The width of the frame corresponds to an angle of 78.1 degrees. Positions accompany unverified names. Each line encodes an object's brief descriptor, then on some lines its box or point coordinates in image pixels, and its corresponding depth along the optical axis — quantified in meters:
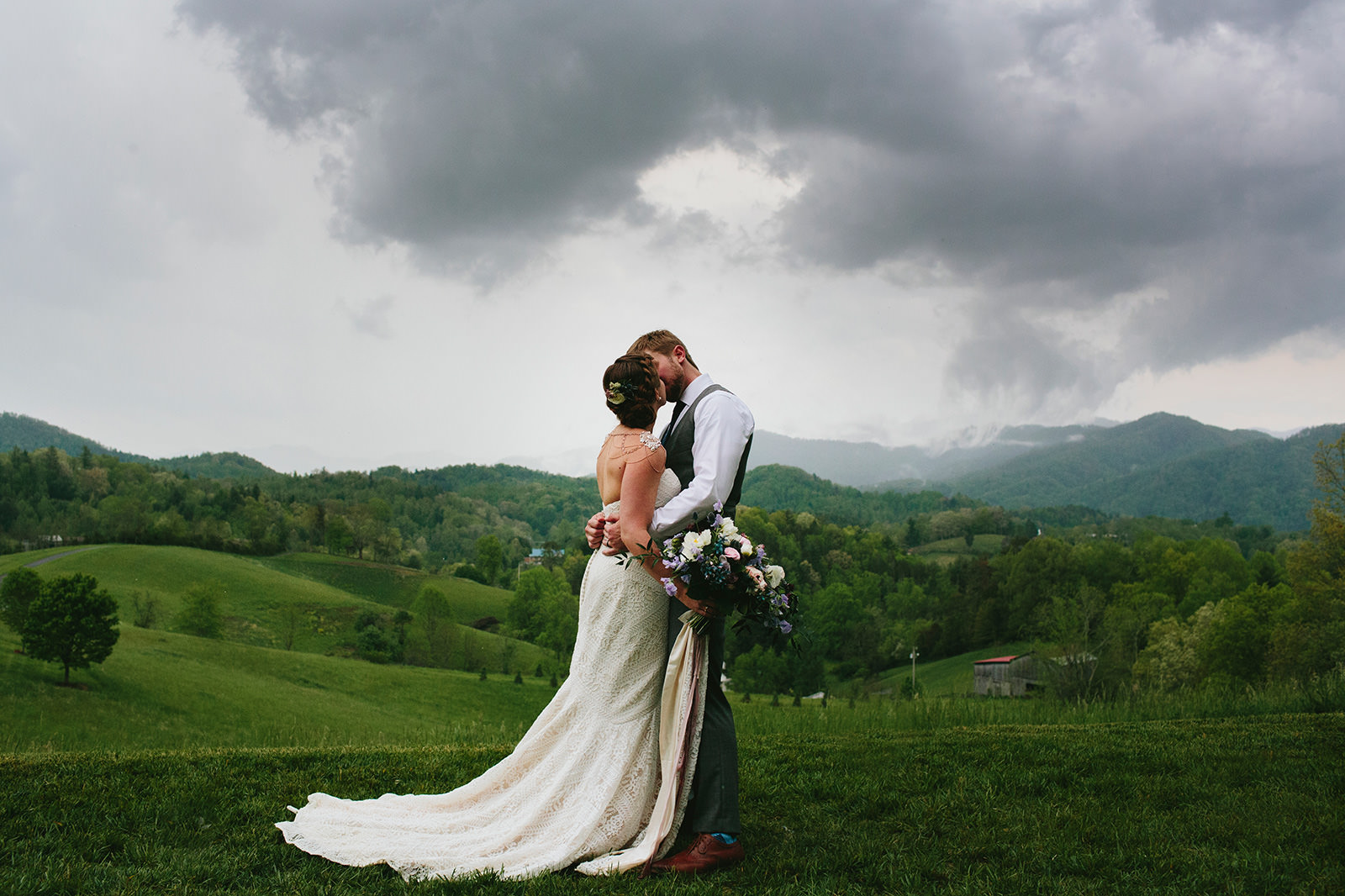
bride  4.39
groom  4.40
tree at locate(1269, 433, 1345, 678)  32.16
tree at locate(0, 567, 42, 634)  47.00
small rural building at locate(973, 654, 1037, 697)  62.91
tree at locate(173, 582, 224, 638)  69.81
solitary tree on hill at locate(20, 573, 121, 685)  43.41
